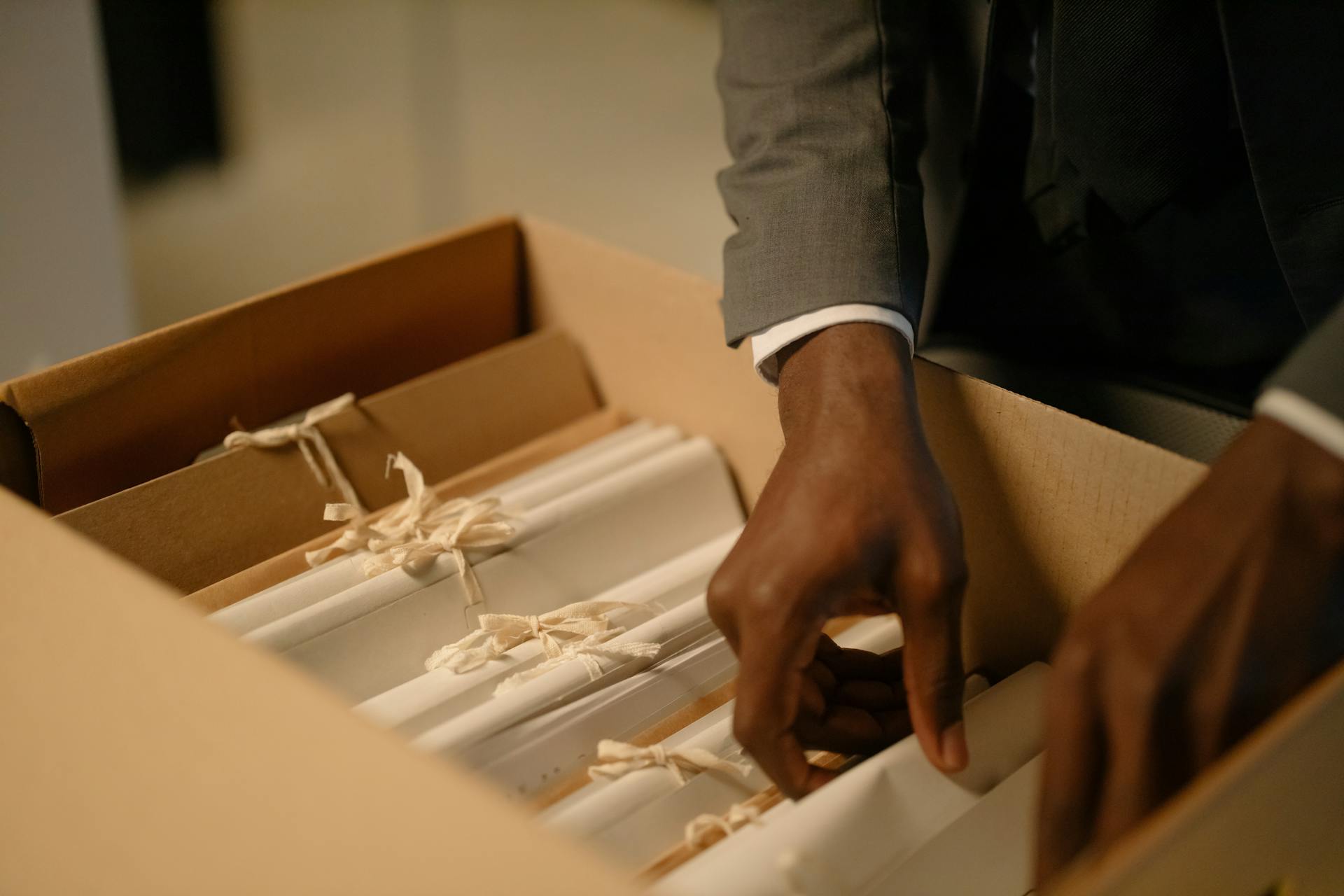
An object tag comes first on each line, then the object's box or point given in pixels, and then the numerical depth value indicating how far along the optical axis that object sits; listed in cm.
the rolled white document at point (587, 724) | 52
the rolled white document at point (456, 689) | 54
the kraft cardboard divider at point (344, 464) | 62
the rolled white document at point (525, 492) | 59
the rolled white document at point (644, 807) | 47
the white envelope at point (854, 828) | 40
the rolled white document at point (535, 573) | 58
